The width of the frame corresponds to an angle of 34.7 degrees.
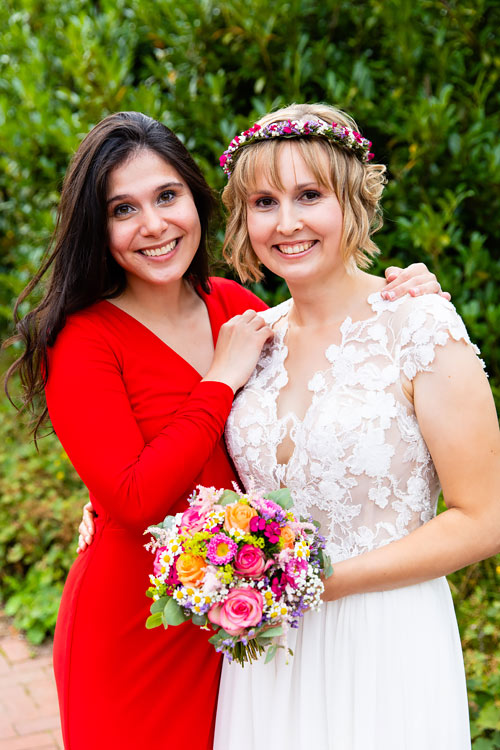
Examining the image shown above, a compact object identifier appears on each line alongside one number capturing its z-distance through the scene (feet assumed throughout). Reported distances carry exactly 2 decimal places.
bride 6.85
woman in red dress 7.62
